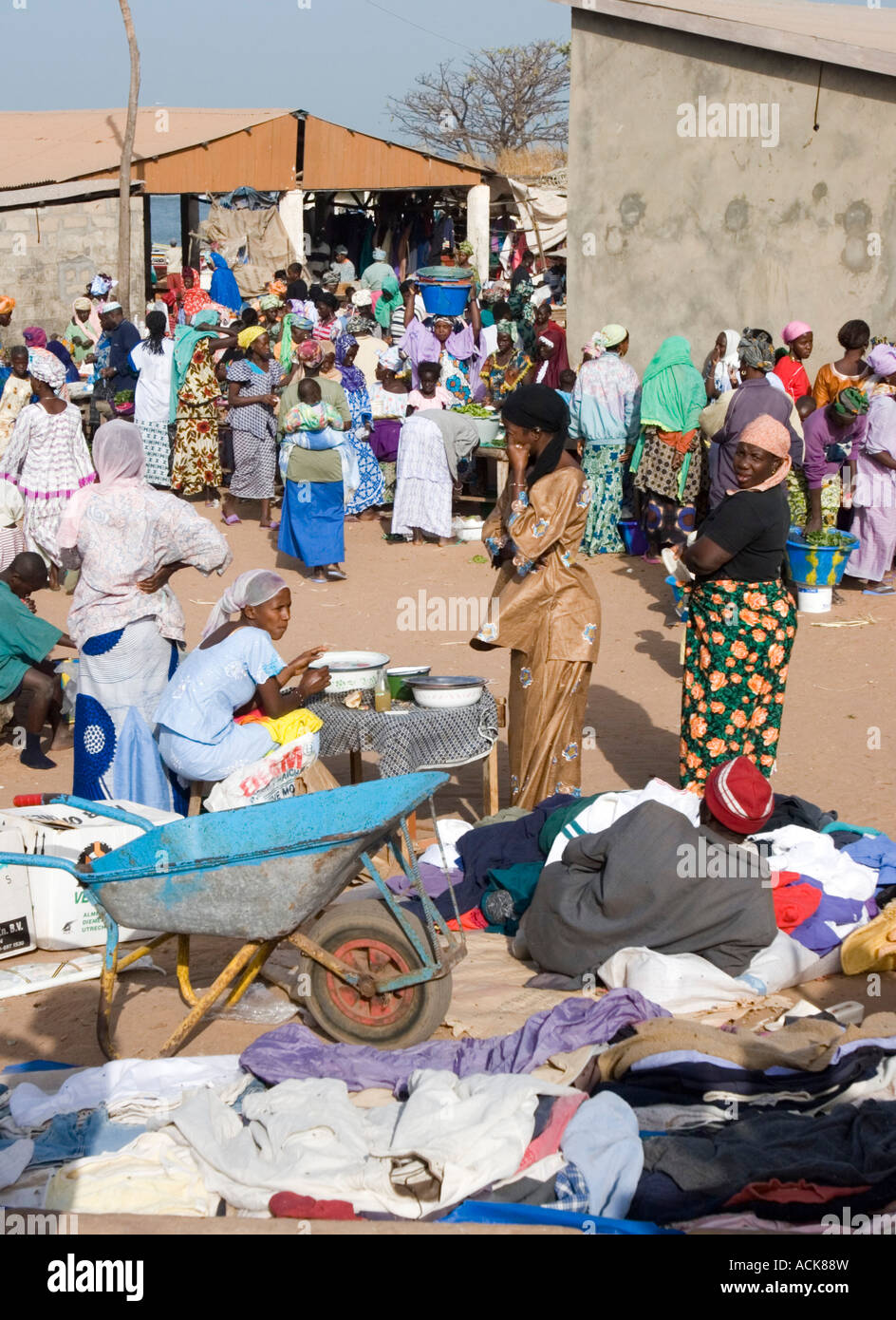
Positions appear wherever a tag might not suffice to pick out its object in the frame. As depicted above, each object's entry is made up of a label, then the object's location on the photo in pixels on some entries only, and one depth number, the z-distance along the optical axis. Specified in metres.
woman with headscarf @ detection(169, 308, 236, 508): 13.77
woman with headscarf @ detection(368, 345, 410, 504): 13.74
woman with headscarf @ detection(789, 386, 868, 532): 10.81
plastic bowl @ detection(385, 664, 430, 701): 6.36
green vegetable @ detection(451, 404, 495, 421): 13.47
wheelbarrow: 4.10
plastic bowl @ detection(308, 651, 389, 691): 6.09
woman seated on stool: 5.39
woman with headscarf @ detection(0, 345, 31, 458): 11.47
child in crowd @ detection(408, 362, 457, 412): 12.84
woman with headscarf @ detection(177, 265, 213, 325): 19.64
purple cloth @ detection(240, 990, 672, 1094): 4.09
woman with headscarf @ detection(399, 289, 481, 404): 14.09
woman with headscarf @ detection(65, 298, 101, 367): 17.91
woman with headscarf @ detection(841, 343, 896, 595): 10.62
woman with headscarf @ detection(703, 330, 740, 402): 11.56
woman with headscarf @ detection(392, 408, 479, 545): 12.68
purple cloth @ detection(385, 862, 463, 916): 5.38
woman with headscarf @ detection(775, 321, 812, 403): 11.38
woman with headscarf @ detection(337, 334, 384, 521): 13.47
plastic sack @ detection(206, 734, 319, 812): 5.42
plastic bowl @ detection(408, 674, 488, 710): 6.11
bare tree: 40.88
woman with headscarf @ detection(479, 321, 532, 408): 14.25
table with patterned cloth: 5.94
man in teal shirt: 7.77
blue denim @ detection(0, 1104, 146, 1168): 3.69
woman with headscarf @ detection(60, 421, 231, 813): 5.84
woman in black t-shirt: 5.75
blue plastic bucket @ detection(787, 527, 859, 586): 10.43
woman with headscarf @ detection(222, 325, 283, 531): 13.19
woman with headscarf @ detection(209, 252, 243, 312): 21.56
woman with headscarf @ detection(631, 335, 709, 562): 11.64
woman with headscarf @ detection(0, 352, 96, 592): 10.51
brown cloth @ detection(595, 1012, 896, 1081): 3.96
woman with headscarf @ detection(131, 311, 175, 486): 13.99
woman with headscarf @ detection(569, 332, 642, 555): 12.29
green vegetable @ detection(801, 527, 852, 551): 10.47
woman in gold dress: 5.86
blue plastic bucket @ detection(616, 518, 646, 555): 12.41
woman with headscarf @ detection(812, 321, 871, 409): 10.94
